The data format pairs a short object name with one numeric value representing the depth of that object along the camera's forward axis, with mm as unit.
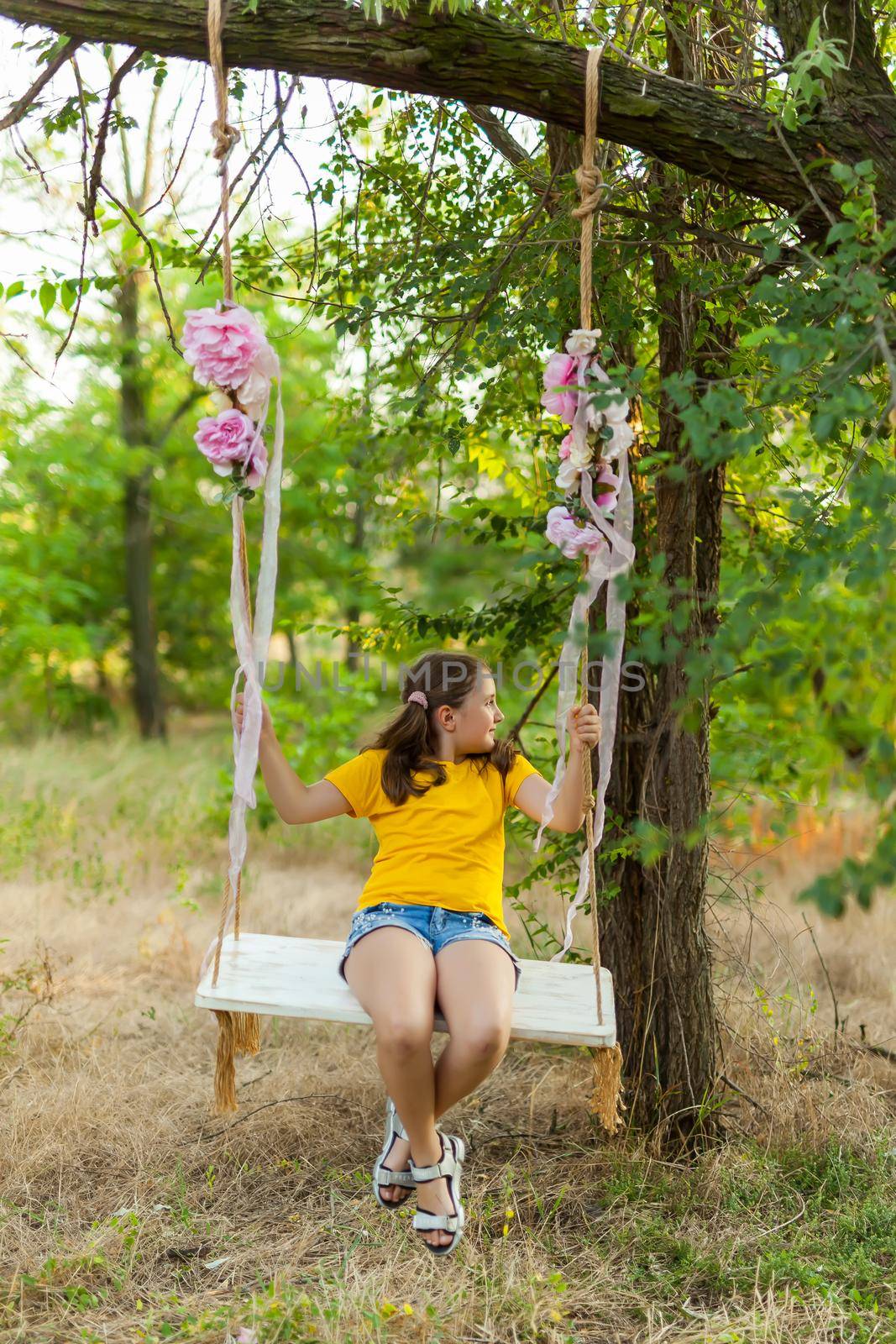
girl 2348
